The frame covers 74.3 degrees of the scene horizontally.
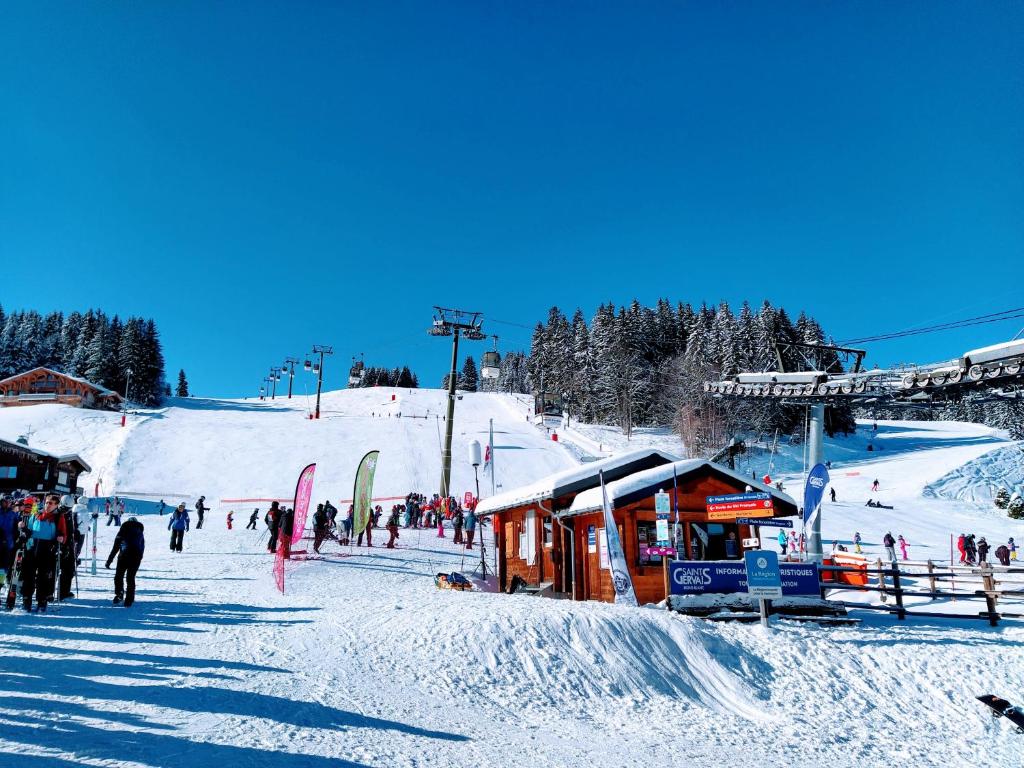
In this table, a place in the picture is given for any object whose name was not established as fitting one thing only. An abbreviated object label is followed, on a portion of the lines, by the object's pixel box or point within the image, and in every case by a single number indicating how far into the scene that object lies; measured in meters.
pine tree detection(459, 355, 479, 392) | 129.00
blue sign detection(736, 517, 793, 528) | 13.05
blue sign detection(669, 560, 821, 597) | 12.35
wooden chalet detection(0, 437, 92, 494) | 29.42
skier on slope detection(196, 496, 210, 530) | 26.84
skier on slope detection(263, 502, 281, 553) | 18.88
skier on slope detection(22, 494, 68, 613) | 9.39
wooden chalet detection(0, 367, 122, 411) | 61.25
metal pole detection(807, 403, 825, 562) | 23.27
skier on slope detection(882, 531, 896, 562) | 23.80
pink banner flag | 17.47
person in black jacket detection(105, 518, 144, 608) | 10.24
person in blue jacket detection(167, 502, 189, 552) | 20.03
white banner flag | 12.66
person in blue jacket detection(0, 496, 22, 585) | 9.45
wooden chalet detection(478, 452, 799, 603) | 14.66
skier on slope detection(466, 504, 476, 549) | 23.19
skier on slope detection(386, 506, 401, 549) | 23.28
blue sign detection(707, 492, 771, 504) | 12.00
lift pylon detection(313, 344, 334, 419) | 67.90
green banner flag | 20.09
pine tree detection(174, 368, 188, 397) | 109.88
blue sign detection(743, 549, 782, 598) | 11.52
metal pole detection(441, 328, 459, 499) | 32.94
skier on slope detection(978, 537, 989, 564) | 24.22
